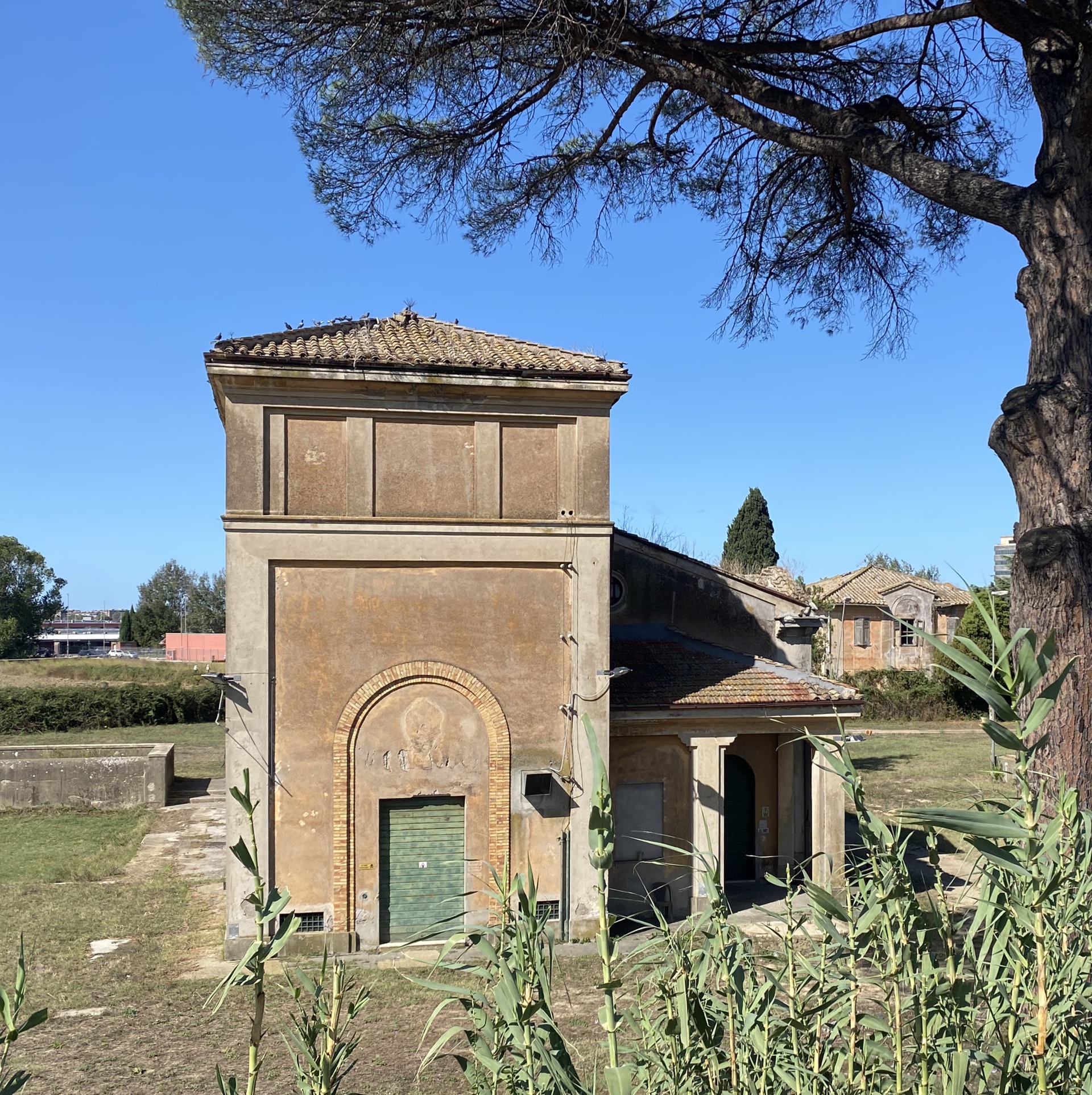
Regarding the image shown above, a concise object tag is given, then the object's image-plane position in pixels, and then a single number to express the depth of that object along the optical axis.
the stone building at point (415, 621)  11.88
